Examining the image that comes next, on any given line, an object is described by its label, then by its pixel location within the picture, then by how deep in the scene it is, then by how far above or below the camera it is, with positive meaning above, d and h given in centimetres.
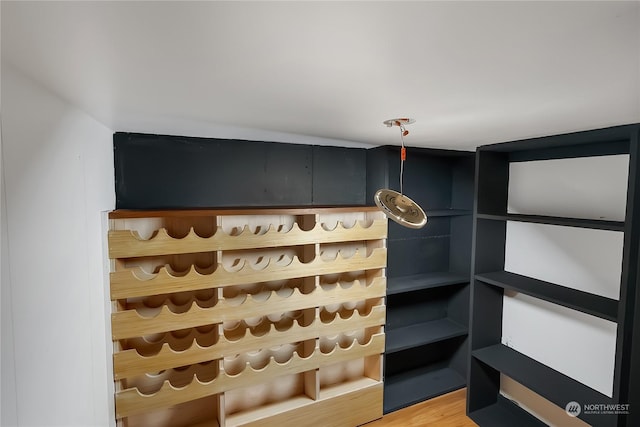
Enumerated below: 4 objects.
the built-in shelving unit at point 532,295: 122 -49
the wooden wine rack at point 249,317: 144 -61
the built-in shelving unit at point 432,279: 221 -58
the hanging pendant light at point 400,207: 119 -4
